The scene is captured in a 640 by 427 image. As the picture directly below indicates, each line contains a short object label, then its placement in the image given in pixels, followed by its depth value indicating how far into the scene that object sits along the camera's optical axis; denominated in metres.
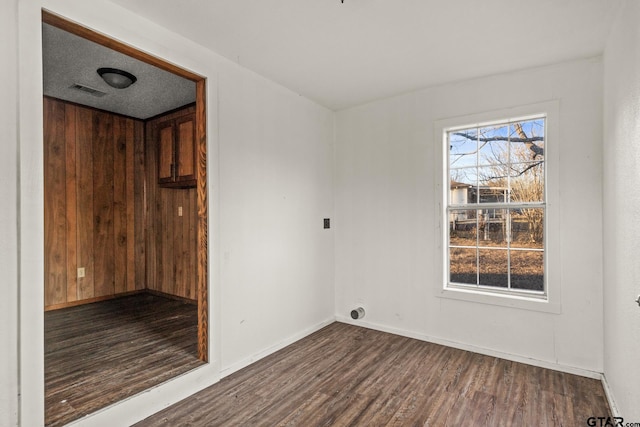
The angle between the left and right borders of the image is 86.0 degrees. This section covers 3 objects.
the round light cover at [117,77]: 3.18
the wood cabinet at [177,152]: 4.18
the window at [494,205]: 3.17
